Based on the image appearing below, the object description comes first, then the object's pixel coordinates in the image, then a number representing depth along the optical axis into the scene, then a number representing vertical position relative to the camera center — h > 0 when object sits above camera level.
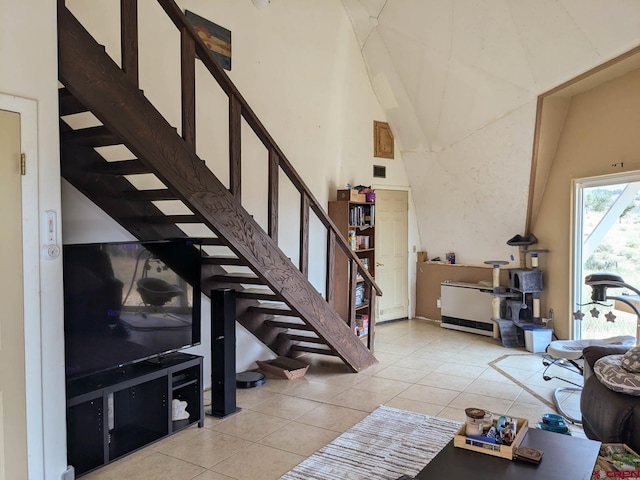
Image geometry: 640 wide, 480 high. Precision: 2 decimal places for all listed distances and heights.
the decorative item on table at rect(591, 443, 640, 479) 2.13 -1.13
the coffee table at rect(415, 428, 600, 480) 1.98 -1.05
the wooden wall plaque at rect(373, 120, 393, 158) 6.66 +1.31
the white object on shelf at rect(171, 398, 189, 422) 3.30 -1.28
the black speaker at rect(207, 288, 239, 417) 3.55 -0.92
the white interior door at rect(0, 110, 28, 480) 2.24 -0.40
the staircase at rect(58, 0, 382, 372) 2.50 +0.36
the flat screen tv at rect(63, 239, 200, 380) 2.67 -0.45
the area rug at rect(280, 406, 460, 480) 2.71 -1.42
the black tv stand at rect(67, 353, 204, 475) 2.67 -1.13
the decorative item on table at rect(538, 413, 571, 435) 2.91 -1.24
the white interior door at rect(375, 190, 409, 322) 6.89 -0.35
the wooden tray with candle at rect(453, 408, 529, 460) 2.18 -1.01
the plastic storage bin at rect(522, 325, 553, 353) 5.54 -1.31
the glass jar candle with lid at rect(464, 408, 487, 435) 2.30 -0.97
